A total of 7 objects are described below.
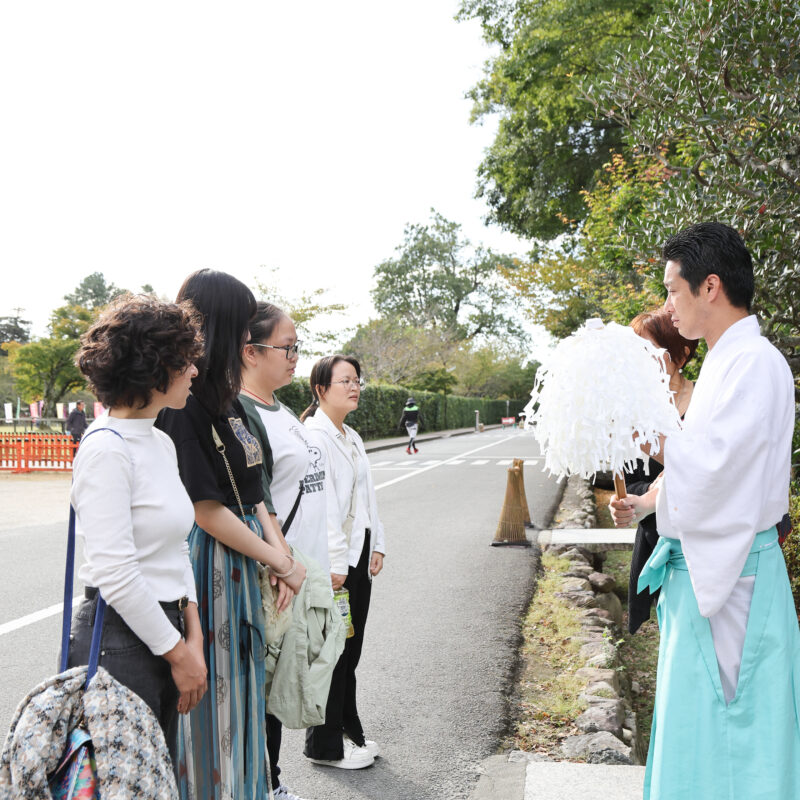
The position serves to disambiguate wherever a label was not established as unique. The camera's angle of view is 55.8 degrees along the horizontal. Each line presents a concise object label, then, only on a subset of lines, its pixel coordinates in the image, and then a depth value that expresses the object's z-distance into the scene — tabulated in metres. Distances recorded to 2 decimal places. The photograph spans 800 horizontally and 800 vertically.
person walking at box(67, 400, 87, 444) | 21.34
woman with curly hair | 1.88
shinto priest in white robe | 2.12
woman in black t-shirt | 2.37
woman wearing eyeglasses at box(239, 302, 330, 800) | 2.89
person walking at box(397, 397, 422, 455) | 27.63
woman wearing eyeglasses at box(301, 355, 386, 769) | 3.51
